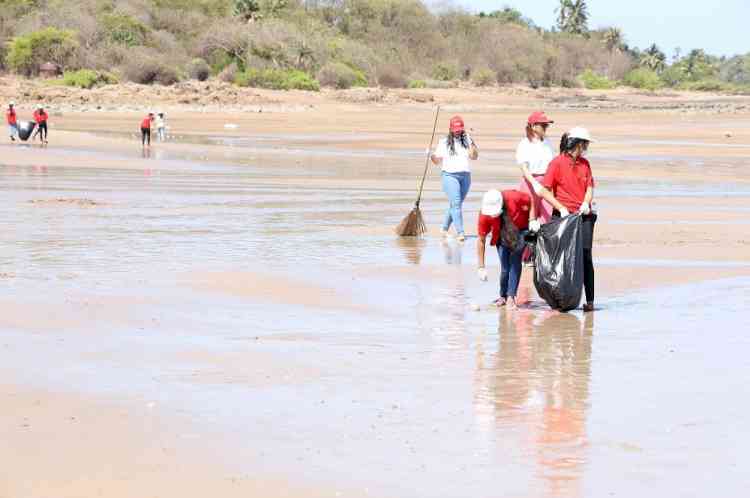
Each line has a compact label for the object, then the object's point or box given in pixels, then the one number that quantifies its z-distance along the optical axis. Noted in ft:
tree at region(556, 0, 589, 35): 504.84
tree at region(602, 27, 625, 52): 479.41
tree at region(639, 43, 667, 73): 485.97
